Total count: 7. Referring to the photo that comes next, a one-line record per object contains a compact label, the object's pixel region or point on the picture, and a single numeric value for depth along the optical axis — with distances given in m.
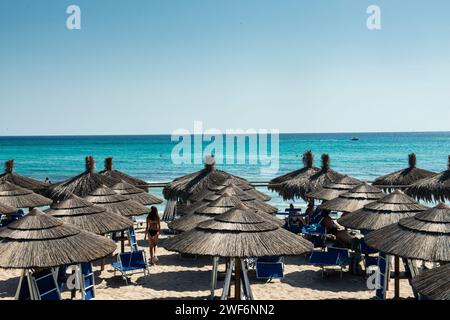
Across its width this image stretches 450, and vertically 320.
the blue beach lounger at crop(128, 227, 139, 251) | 11.95
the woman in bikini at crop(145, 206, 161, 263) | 11.85
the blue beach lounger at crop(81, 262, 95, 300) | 8.36
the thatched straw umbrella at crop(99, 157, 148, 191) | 18.23
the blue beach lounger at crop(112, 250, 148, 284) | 9.95
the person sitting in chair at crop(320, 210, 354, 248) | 11.23
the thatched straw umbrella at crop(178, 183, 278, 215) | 11.17
